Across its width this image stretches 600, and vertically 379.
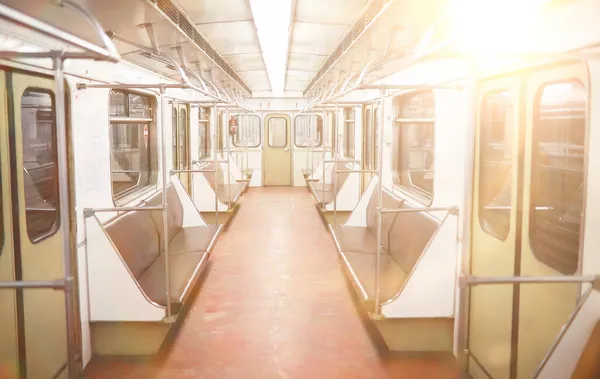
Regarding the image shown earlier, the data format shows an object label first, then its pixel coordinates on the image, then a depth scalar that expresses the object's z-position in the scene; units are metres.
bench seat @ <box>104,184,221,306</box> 4.46
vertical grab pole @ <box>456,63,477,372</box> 1.90
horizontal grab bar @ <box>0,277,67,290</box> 1.86
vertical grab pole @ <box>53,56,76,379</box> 1.87
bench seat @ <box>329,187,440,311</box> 4.55
